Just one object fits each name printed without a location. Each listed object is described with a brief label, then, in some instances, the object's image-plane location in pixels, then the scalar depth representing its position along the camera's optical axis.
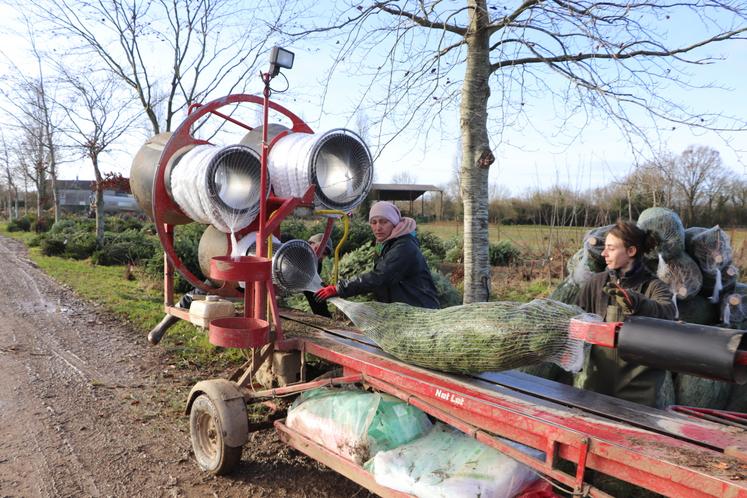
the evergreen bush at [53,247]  17.31
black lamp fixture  4.01
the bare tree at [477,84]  4.64
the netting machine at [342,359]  2.15
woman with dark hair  3.33
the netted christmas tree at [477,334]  2.60
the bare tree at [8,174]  28.00
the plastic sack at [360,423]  3.08
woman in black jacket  4.14
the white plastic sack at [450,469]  2.59
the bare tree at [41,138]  16.66
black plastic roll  2.08
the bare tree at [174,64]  12.22
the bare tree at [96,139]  14.69
